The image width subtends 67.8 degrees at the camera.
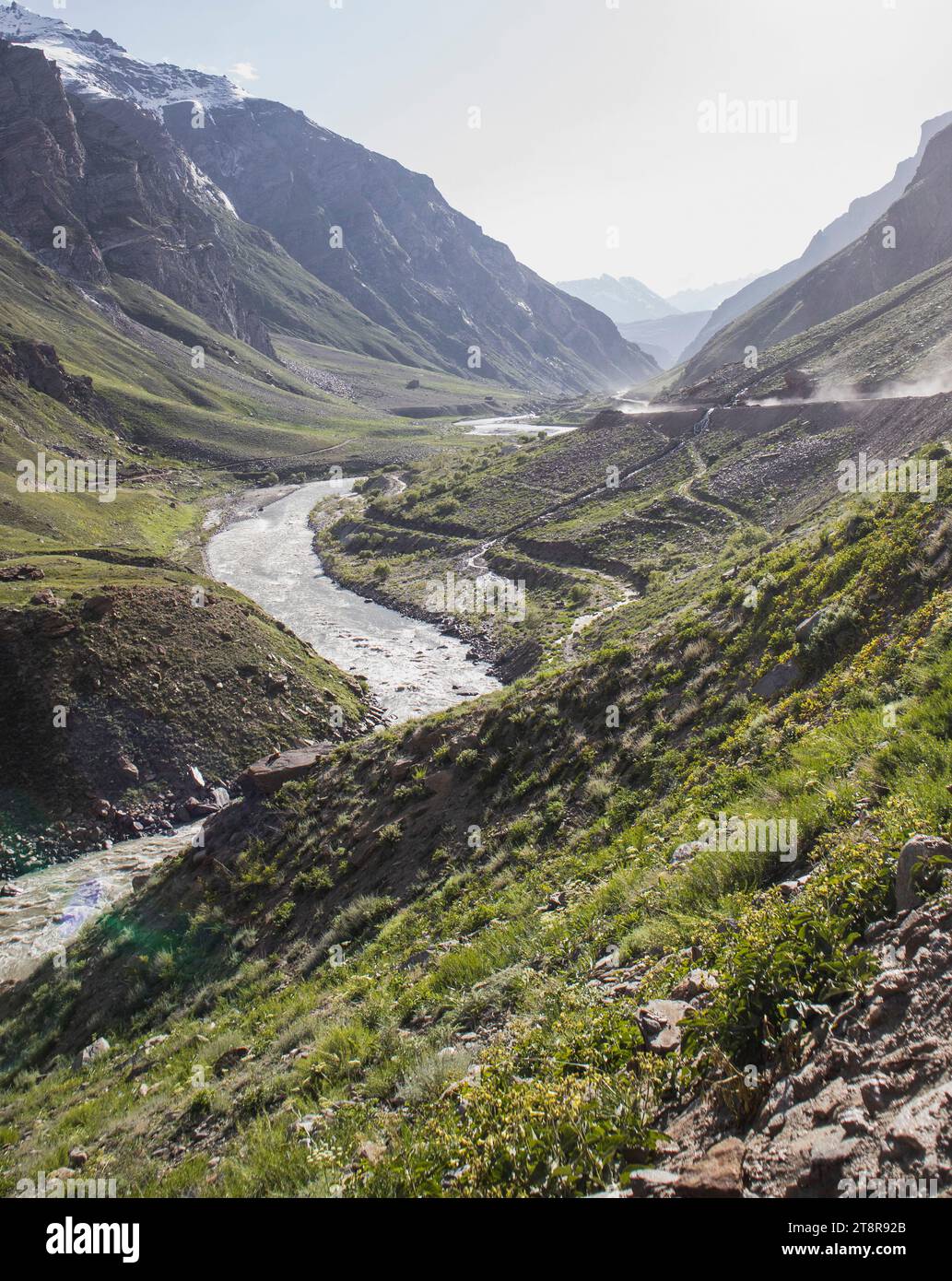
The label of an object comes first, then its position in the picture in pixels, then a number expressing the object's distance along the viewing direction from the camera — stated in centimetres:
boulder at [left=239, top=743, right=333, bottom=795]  2075
